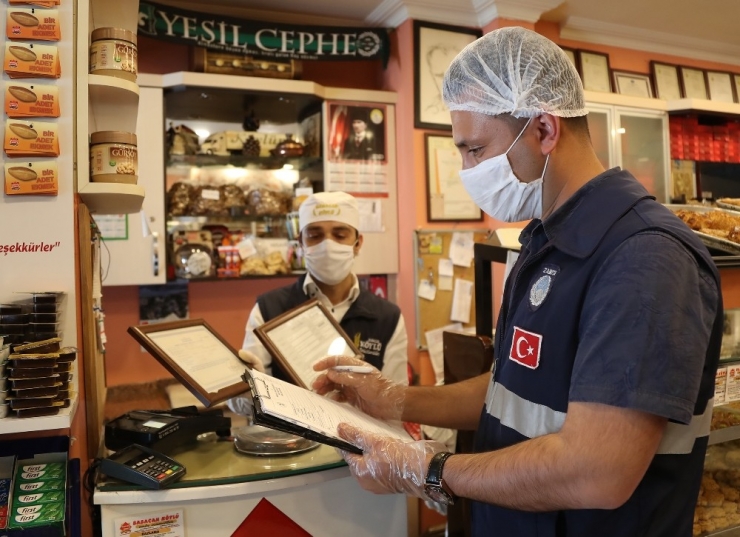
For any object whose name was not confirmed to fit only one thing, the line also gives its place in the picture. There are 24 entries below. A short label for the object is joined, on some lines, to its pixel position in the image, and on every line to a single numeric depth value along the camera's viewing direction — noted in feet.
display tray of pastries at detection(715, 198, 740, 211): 6.99
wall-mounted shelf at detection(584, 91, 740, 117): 13.38
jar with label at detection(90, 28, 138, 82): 5.34
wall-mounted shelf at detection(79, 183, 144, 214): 5.16
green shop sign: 10.89
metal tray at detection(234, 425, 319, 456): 5.55
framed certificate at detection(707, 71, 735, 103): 15.94
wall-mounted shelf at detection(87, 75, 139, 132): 5.30
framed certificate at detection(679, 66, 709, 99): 15.47
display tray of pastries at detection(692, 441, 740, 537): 6.10
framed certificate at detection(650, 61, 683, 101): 15.08
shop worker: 8.14
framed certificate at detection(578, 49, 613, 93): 13.97
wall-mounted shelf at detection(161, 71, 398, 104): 10.91
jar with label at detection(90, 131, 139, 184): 5.33
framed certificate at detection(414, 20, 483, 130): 12.25
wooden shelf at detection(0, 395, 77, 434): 4.17
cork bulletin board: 12.44
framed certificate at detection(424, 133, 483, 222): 12.43
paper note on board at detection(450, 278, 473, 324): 12.71
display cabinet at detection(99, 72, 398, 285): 10.95
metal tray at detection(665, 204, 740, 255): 5.92
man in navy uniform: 3.15
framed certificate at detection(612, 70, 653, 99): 14.49
